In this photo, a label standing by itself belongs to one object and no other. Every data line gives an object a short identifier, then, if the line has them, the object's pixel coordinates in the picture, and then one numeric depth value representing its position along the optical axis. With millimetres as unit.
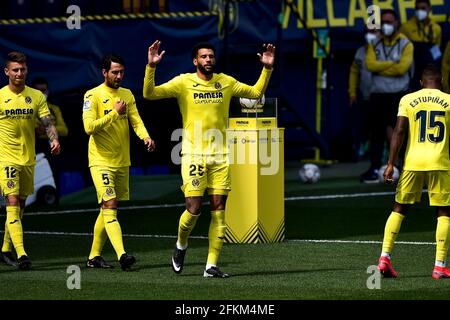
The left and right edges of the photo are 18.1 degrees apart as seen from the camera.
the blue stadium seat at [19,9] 25011
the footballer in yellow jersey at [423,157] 13852
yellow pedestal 16734
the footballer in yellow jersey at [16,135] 15000
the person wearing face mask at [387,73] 22672
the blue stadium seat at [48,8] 24922
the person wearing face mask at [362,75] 23234
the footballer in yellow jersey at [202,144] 14141
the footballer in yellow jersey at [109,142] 14648
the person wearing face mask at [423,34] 23797
